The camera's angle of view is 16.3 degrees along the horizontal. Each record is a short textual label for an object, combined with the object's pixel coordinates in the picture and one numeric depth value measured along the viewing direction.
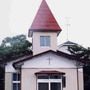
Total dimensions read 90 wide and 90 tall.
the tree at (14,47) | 32.02
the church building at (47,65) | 23.62
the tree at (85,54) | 29.67
